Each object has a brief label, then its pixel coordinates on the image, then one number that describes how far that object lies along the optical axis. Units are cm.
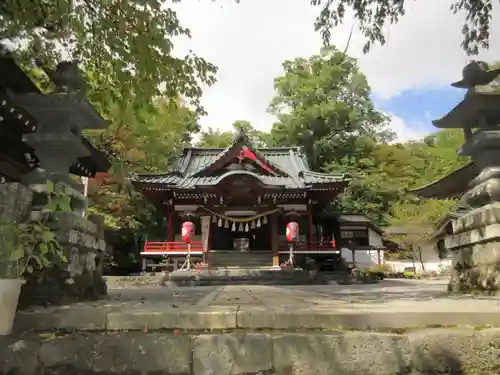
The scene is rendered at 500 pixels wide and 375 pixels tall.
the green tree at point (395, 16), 532
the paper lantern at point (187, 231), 1825
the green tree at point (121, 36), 473
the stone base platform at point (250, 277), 1511
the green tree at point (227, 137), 3802
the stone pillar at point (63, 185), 418
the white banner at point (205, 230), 1891
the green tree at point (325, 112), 3288
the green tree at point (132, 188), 1866
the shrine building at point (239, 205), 1873
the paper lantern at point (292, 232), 1844
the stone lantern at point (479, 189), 485
